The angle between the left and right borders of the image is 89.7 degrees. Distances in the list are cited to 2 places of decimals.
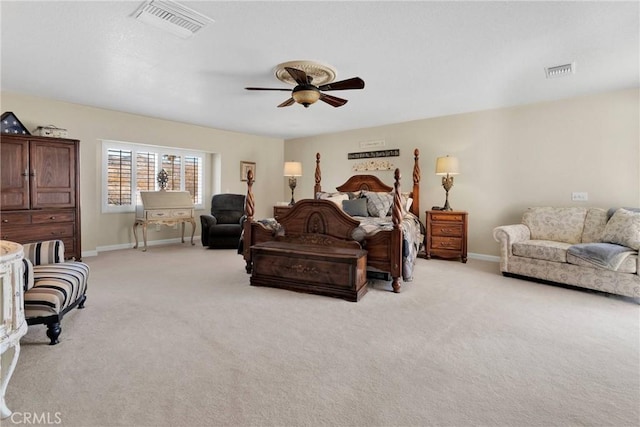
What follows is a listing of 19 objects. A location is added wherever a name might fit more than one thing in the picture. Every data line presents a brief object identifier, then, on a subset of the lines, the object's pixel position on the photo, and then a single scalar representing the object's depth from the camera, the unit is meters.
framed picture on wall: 7.23
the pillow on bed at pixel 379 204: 4.94
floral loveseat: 3.22
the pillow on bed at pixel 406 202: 4.96
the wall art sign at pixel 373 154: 5.99
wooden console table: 5.55
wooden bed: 3.47
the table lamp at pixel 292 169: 6.48
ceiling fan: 3.04
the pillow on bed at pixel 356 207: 4.96
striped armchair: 2.14
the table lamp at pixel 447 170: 4.96
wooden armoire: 4.02
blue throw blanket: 3.18
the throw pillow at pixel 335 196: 5.31
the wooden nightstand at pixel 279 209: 6.21
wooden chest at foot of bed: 3.20
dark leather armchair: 5.74
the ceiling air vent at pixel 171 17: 2.26
